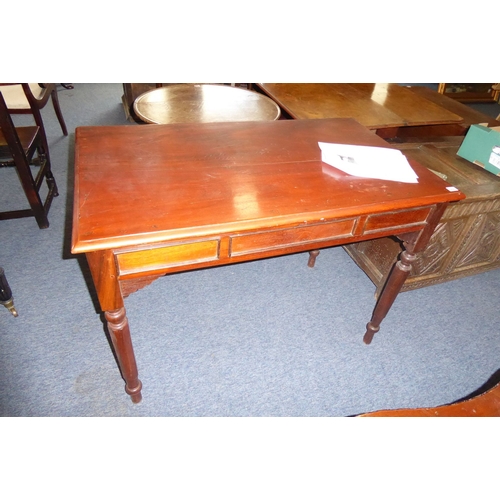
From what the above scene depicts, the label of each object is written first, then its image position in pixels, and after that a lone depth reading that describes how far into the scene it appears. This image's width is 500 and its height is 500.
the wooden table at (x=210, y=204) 0.94
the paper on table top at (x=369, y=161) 1.24
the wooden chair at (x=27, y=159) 1.83
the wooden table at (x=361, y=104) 2.11
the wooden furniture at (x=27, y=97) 2.24
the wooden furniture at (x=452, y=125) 2.61
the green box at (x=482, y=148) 1.82
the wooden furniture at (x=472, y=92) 4.75
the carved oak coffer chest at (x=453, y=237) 1.73
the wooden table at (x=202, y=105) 1.95
